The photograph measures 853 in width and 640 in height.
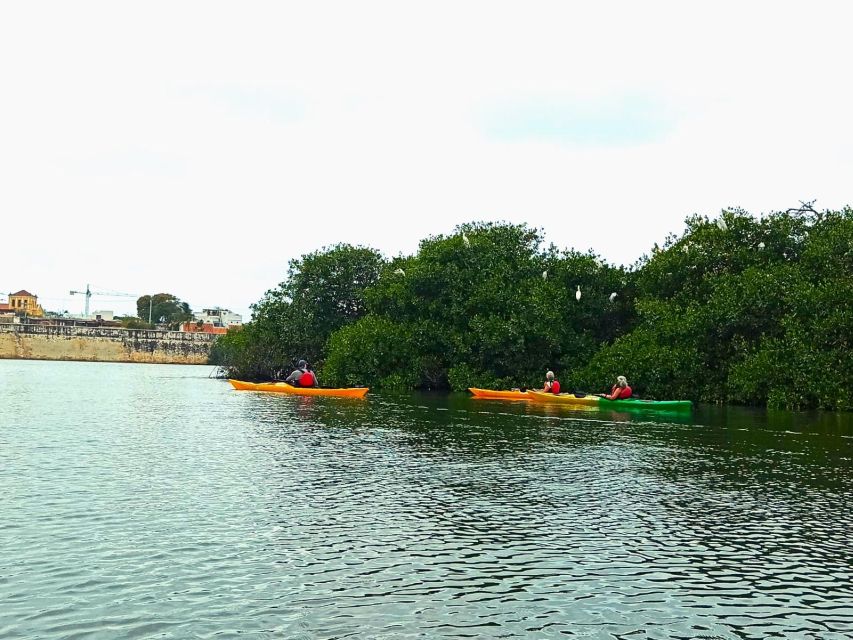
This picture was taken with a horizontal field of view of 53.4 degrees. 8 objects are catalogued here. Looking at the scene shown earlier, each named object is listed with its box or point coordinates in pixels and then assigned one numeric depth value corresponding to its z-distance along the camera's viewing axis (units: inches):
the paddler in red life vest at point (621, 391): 1617.9
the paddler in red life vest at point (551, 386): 1761.8
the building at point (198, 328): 6925.2
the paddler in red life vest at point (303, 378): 1871.3
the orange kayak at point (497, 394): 1850.4
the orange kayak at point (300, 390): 1800.4
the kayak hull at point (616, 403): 1526.8
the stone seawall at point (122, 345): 6146.7
